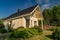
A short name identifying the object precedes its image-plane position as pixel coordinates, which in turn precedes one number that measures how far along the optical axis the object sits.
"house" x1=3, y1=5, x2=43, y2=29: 12.20
